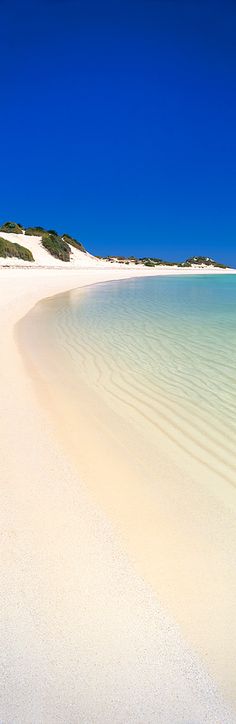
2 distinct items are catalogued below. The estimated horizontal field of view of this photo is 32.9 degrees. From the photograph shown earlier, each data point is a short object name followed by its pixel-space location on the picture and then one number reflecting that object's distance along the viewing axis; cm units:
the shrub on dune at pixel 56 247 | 5050
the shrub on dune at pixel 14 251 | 3772
